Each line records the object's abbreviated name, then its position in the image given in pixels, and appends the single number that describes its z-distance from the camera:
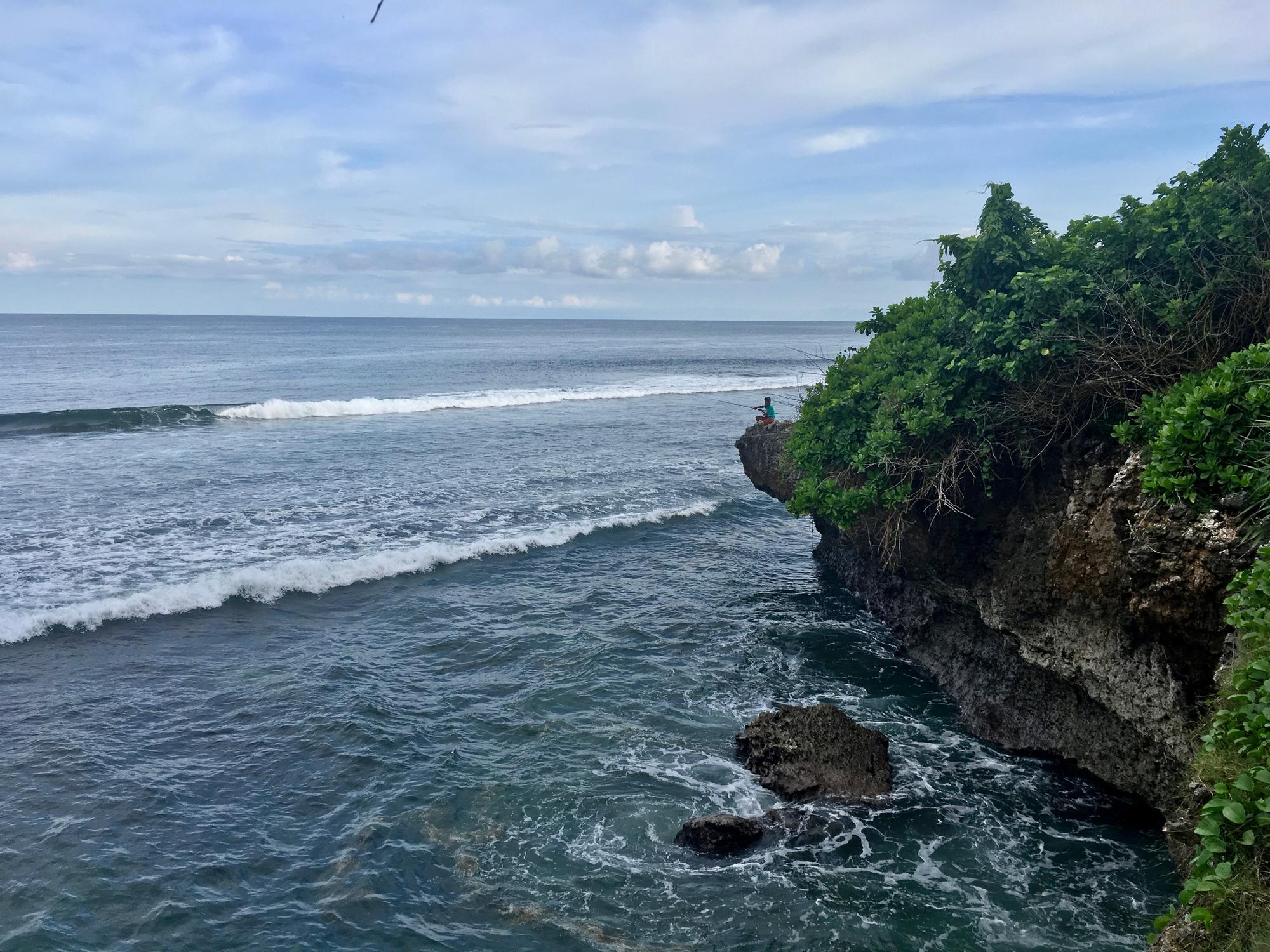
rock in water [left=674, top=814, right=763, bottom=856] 9.29
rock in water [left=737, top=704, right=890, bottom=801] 10.30
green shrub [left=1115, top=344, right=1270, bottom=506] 7.43
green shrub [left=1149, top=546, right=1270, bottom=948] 4.90
